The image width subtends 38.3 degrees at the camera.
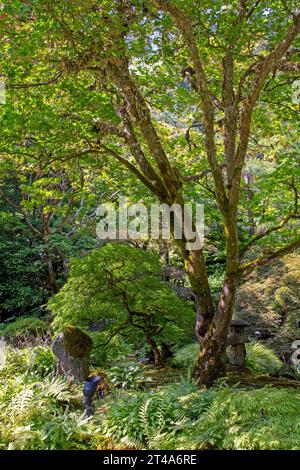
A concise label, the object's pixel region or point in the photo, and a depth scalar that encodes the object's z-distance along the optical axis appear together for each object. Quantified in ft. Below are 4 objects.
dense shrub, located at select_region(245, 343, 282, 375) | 25.75
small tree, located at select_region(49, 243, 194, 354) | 20.99
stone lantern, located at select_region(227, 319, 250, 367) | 22.25
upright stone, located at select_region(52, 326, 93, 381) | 18.83
